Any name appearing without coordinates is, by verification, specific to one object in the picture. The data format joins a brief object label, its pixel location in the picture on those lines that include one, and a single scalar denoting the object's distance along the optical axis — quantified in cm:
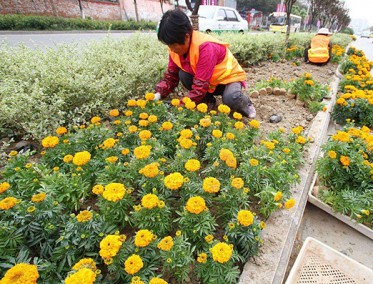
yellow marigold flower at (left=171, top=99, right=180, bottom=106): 219
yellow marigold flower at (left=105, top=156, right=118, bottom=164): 152
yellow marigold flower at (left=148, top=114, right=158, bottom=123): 191
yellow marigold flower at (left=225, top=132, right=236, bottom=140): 183
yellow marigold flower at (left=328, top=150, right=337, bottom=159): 195
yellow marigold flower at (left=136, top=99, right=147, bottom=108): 211
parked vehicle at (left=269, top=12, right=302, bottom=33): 2899
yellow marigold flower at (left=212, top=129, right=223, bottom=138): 178
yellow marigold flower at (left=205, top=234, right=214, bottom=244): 118
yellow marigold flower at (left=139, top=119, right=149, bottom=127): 191
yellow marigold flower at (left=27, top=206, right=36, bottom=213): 115
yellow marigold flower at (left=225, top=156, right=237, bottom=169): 150
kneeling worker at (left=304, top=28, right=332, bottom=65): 661
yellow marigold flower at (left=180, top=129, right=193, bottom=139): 170
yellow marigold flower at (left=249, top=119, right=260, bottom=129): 214
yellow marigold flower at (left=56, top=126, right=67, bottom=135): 172
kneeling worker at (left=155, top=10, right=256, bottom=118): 217
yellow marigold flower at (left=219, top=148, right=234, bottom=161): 153
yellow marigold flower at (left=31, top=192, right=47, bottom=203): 117
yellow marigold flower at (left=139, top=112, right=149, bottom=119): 198
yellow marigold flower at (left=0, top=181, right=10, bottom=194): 122
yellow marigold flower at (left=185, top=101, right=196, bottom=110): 211
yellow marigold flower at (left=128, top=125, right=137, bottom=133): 184
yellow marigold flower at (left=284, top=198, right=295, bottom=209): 147
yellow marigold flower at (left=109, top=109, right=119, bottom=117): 200
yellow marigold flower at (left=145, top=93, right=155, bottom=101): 223
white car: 1174
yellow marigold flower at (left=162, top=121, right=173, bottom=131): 181
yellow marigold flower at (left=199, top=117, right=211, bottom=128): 197
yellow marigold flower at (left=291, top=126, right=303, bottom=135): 223
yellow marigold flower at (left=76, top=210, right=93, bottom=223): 113
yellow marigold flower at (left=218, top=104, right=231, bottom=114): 213
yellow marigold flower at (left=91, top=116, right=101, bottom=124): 186
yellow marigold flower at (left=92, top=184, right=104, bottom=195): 127
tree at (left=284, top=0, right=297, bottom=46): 905
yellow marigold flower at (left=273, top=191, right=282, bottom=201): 150
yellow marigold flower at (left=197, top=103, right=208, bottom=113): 208
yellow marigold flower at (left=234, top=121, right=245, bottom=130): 198
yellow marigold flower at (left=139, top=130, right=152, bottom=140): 170
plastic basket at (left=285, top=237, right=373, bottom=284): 153
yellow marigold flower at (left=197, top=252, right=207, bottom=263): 112
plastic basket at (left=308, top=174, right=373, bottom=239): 188
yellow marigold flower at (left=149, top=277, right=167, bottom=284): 93
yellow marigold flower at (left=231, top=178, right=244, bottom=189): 140
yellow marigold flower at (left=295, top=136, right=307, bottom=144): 215
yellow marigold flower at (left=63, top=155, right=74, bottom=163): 149
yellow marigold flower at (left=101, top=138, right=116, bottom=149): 160
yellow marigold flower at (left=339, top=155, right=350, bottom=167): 193
